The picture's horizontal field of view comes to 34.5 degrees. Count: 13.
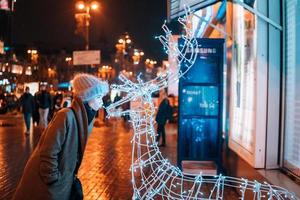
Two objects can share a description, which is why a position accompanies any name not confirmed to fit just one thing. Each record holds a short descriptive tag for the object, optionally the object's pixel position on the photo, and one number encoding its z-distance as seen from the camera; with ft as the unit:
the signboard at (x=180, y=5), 27.48
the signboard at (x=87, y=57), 67.72
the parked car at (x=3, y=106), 114.72
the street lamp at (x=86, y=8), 73.87
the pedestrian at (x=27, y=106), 61.05
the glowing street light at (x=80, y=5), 74.43
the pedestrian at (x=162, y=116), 52.08
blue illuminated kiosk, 31.50
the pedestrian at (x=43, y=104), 66.74
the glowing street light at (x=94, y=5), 78.12
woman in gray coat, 11.66
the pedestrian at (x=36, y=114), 69.03
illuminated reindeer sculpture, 16.71
